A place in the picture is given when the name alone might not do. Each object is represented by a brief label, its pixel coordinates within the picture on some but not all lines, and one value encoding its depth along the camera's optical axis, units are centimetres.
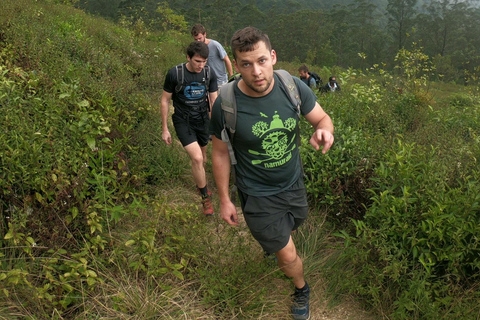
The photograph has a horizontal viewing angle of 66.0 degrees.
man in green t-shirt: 221
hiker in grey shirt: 552
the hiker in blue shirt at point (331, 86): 858
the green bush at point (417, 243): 252
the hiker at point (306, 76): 883
